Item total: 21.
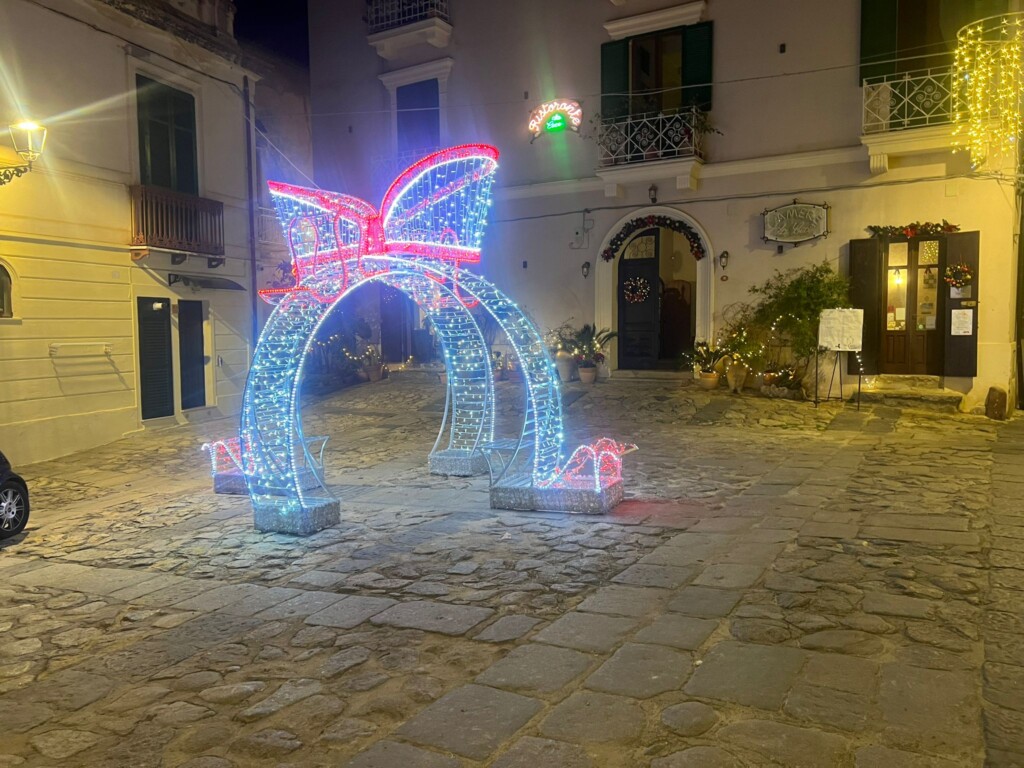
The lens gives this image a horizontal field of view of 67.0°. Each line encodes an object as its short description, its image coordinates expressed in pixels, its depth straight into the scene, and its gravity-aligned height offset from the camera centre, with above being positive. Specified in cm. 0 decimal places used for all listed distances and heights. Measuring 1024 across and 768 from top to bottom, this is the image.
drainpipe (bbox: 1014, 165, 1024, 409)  1245 +20
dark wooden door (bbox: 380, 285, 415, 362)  1911 +4
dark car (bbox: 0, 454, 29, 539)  703 -157
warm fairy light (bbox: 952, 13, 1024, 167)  972 +314
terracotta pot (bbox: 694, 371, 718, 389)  1405 -96
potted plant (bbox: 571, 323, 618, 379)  1564 -29
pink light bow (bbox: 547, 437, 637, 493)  702 -137
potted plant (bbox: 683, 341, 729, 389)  1408 -65
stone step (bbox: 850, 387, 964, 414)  1241 -119
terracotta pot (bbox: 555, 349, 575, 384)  1564 -77
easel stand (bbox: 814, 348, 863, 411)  1340 -76
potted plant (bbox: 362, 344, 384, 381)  1736 -79
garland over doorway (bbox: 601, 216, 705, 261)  1491 +188
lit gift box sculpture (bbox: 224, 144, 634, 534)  689 +35
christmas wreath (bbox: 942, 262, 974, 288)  1231 +79
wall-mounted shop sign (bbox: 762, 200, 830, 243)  1362 +185
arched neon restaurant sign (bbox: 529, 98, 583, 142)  1600 +439
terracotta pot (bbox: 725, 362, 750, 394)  1373 -87
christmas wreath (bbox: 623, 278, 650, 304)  1605 +77
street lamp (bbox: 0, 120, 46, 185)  888 +224
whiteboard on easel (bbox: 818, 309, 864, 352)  1266 -7
